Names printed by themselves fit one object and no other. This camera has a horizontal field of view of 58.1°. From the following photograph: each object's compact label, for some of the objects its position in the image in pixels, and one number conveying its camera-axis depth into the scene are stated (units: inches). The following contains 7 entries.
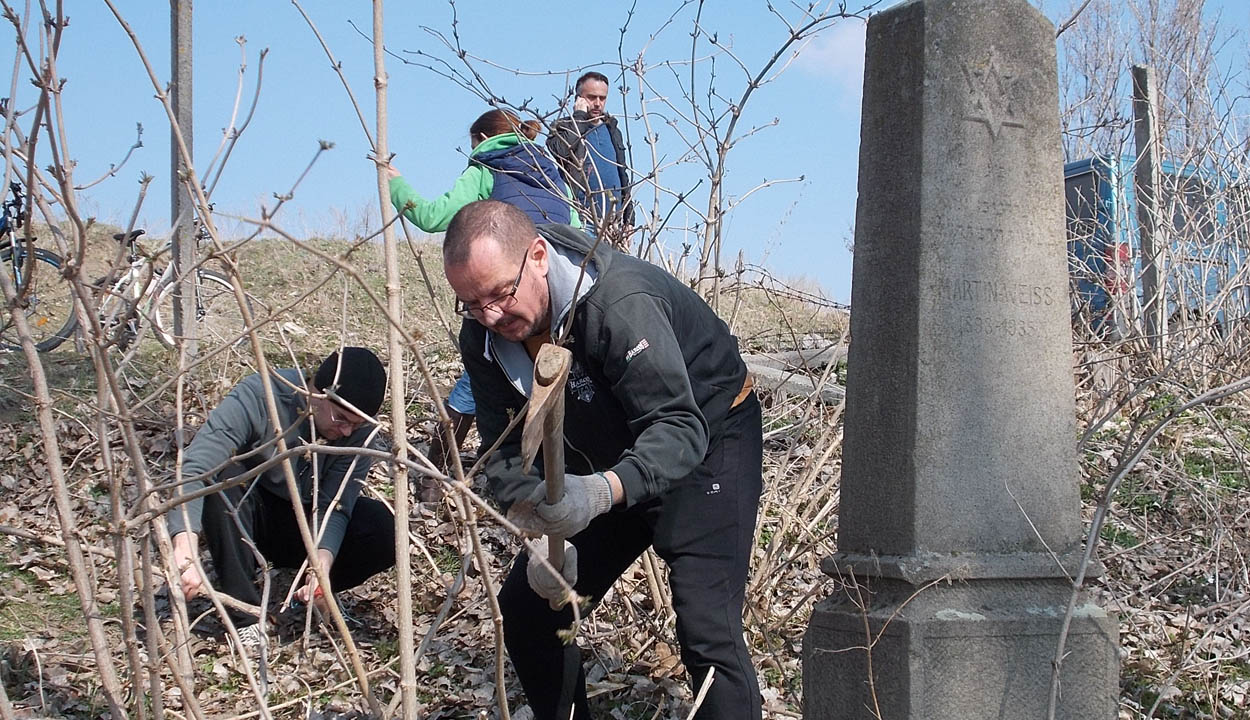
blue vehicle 252.5
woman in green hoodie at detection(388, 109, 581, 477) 192.5
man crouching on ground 162.6
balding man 101.2
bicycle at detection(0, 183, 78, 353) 268.4
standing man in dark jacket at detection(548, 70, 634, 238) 176.2
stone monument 111.5
